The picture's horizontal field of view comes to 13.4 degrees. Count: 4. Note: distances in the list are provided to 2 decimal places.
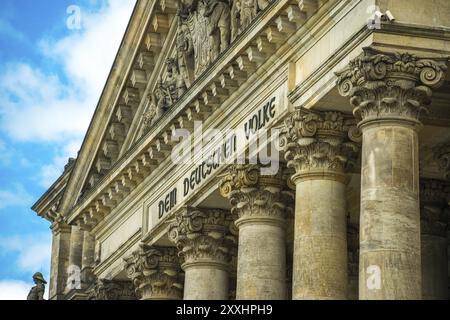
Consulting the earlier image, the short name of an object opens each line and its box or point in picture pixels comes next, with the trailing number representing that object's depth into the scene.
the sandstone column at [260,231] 49.31
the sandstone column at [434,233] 48.25
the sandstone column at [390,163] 40.84
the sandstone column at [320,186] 45.09
